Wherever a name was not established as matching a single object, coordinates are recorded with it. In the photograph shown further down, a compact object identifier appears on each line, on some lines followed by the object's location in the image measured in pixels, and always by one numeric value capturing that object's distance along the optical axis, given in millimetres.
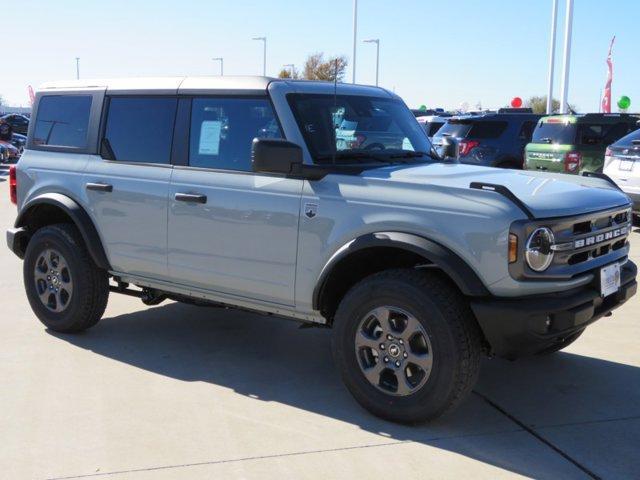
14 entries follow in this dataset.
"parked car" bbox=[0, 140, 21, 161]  25864
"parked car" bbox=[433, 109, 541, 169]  16109
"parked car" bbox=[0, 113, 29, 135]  37000
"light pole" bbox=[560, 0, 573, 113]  25453
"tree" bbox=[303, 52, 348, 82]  50741
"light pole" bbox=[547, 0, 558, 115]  29125
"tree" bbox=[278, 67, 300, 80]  47866
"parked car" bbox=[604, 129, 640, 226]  10523
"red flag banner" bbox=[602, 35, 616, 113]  32200
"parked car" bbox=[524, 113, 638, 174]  13656
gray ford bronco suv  3889
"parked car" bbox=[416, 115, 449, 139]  20531
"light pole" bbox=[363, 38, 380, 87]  47788
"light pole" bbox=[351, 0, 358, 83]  41094
